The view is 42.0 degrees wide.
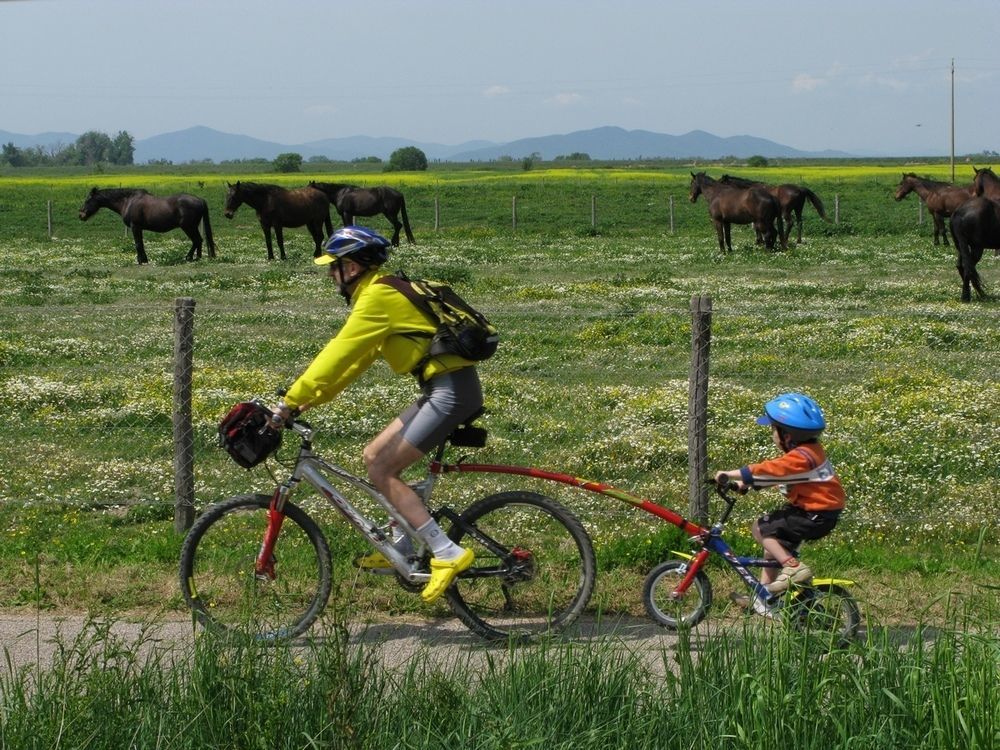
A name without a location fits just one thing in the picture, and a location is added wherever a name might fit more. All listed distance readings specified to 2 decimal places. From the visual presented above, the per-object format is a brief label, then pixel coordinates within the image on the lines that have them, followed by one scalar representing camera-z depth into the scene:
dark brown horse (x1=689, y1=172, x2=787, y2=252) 33.03
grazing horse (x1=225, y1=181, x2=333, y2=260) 33.41
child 6.21
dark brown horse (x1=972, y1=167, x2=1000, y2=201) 28.28
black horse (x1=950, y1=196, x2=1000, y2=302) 21.66
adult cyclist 5.95
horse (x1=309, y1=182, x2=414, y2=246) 37.78
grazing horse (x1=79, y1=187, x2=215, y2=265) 32.69
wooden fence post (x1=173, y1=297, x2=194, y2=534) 8.38
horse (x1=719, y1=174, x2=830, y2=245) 34.81
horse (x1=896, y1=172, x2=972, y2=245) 33.59
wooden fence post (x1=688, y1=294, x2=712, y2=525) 8.01
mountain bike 6.36
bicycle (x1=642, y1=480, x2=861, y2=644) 6.01
